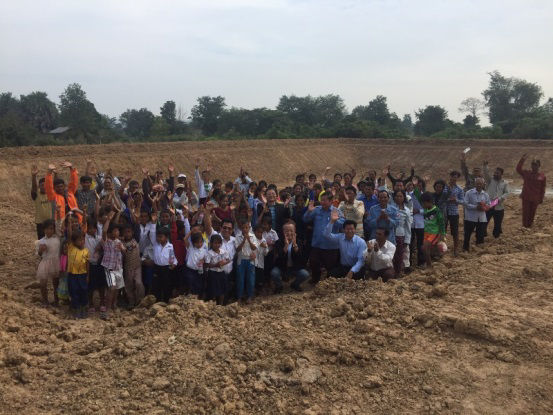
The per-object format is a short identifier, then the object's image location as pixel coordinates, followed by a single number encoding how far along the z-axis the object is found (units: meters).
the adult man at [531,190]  8.87
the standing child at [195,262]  5.90
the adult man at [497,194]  8.46
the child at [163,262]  5.97
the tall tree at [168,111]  47.51
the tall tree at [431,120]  44.28
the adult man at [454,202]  7.93
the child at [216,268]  5.92
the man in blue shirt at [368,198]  7.69
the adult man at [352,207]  7.15
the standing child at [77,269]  5.69
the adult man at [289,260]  6.71
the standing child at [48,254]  5.80
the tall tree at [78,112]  39.12
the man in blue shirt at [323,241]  6.66
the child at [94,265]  5.85
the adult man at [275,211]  7.09
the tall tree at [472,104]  57.81
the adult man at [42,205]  7.07
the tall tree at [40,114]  43.19
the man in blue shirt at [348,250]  6.25
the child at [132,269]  5.86
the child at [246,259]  6.23
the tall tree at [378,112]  48.24
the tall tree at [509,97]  48.66
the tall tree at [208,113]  47.50
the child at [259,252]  6.40
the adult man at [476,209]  7.79
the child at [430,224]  7.29
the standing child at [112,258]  5.74
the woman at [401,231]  6.73
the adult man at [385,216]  6.66
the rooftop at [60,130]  38.79
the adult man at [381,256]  6.21
